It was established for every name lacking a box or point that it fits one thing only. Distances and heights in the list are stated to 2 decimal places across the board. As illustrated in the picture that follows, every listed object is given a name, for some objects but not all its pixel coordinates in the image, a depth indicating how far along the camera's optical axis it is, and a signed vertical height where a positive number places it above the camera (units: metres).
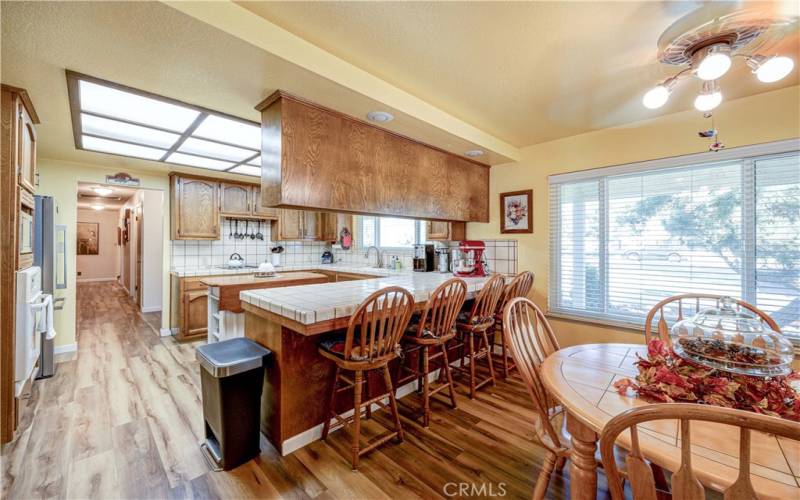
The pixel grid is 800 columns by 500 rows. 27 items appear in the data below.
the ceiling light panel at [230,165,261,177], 3.79 +0.94
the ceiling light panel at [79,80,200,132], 1.92 +0.92
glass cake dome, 1.10 -0.35
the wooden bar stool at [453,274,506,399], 2.58 -0.56
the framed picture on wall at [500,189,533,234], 3.34 +0.39
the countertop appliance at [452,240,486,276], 3.44 -0.11
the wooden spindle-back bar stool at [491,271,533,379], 2.86 -0.38
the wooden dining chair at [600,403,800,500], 0.63 -0.44
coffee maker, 4.07 -0.12
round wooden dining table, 0.80 -0.54
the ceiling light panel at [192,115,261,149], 2.38 +0.93
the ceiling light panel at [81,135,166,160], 2.83 +0.94
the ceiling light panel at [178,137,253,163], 2.86 +0.94
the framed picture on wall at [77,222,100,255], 9.35 +0.34
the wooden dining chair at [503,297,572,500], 1.32 -0.53
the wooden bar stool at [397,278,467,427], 2.19 -0.55
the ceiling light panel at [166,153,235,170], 3.32 +0.94
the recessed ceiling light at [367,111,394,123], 2.19 +0.91
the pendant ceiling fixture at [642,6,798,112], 1.33 +0.92
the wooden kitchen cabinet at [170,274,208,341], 4.00 -0.72
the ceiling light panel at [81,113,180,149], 2.37 +0.93
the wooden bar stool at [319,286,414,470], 1.77 -0.55
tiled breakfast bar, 1.80 -0.65
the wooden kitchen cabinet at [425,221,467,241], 3.71 +0.21
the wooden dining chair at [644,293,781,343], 1.75 -0.39
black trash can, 1.75 -0.83
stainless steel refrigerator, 2.81 +0.00
